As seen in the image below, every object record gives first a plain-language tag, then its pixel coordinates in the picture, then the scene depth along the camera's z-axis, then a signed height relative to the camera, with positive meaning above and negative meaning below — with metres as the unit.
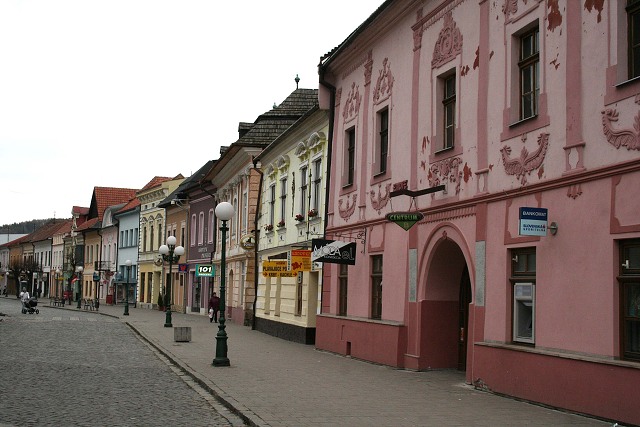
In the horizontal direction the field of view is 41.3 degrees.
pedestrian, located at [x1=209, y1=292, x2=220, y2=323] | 38.92 -1.16
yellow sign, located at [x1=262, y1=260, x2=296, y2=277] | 23.16 +0.34
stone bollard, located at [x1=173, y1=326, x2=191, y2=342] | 25.56 -1.67
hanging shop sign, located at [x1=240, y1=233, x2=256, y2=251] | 34.16 +1.51
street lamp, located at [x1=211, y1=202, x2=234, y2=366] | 18.22 -0.67
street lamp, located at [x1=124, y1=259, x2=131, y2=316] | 45.69 -1.74
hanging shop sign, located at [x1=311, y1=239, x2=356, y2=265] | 20.03 +0.75
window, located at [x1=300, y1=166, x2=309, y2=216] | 27.03 +2.97
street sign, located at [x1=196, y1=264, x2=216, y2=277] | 30.61 +0.37
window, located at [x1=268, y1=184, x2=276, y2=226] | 31.59 +2.89
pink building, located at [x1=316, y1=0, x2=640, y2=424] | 11.05 +1.52
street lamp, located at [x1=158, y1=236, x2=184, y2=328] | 33.66 +1.06
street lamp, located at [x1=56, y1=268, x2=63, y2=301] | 92.75 -1.05
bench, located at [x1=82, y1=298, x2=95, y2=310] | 56.51 -1.97
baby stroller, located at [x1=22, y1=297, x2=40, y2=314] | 48.59 -1.80
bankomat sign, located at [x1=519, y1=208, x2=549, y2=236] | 12.23 +0.97
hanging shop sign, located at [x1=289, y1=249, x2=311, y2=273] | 22.84 +0.59
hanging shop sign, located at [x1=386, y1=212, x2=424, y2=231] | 16.52 +1.30
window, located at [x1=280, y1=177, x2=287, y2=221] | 30.01 +2.97
